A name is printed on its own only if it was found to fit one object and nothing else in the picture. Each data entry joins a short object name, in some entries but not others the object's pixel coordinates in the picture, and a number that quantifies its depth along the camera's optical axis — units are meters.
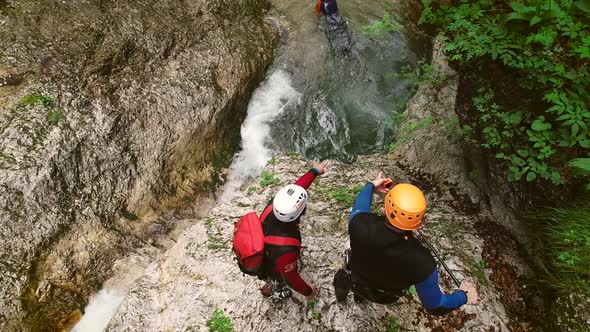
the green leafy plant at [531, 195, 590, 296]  4.47
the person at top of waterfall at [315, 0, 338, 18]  10.66
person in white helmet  3.85
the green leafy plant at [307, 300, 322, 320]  5.19
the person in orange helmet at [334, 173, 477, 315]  3.25
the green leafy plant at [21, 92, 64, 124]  6.89
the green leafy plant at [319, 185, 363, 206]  6.82
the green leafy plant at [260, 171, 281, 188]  7.32
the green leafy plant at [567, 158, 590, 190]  4.07
